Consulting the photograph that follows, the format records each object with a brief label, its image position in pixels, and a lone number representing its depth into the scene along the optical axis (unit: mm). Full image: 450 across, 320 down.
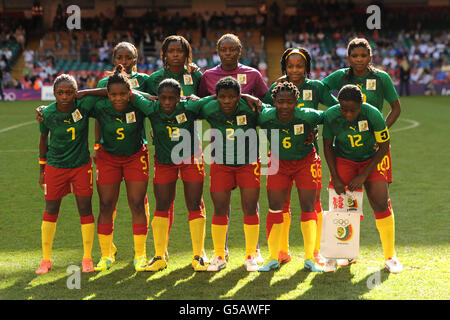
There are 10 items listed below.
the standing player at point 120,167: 10727
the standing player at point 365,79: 10879
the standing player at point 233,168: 10555
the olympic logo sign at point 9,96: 50687
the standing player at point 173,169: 10633
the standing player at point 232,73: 11172
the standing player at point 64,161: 10586
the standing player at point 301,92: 10930
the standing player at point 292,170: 10500
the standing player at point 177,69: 11211
